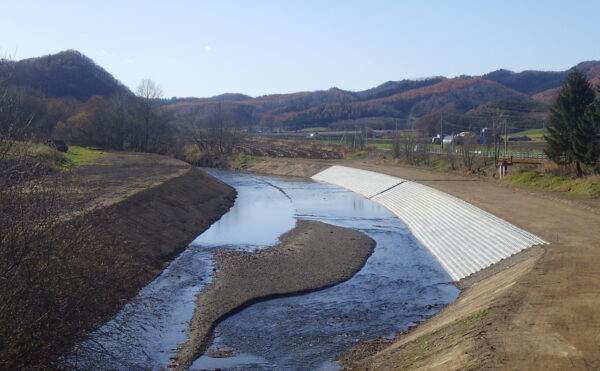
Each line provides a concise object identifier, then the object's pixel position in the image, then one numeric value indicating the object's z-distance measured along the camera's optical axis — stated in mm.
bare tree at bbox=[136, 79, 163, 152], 102375
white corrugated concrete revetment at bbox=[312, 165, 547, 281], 26312
